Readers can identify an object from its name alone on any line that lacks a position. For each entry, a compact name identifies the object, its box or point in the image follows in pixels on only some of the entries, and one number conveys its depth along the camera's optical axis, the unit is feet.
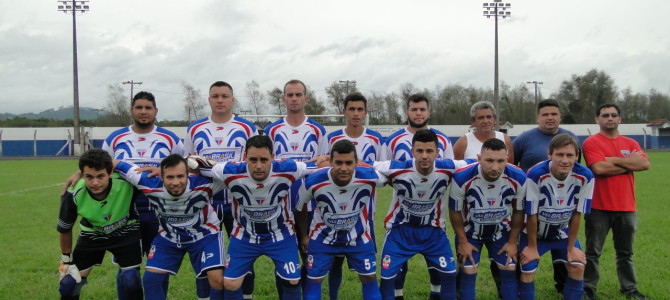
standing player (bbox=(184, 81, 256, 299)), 13.96
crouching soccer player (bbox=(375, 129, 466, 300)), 12.55
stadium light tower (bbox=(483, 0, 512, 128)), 83.34
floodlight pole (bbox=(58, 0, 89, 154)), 98.37
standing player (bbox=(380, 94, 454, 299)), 14.04
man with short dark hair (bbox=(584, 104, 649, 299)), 14.26
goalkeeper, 12.01
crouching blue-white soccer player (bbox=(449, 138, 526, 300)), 12.50
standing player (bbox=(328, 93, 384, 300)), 14.32
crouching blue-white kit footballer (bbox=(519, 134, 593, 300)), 12.59
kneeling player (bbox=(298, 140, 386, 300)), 12.31
